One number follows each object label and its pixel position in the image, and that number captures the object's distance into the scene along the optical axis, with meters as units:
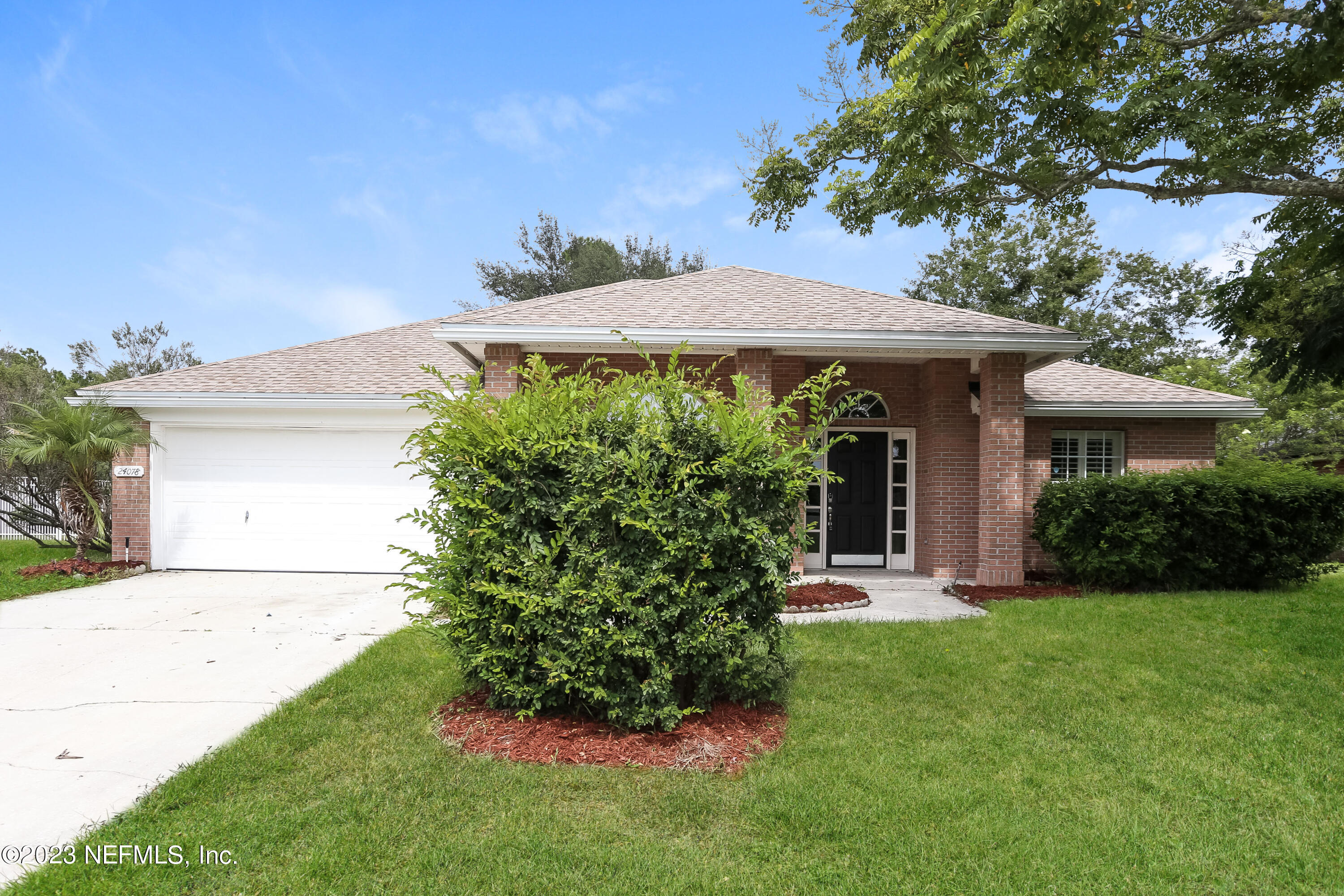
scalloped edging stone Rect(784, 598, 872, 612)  7.23
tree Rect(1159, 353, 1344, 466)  20.44
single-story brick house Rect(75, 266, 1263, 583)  9.45
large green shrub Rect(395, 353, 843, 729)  3.63
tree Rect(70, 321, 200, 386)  29.89
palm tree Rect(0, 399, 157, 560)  9.30
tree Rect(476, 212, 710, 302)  29.94
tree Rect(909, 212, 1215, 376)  24.72
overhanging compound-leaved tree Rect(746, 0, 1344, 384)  6.38
